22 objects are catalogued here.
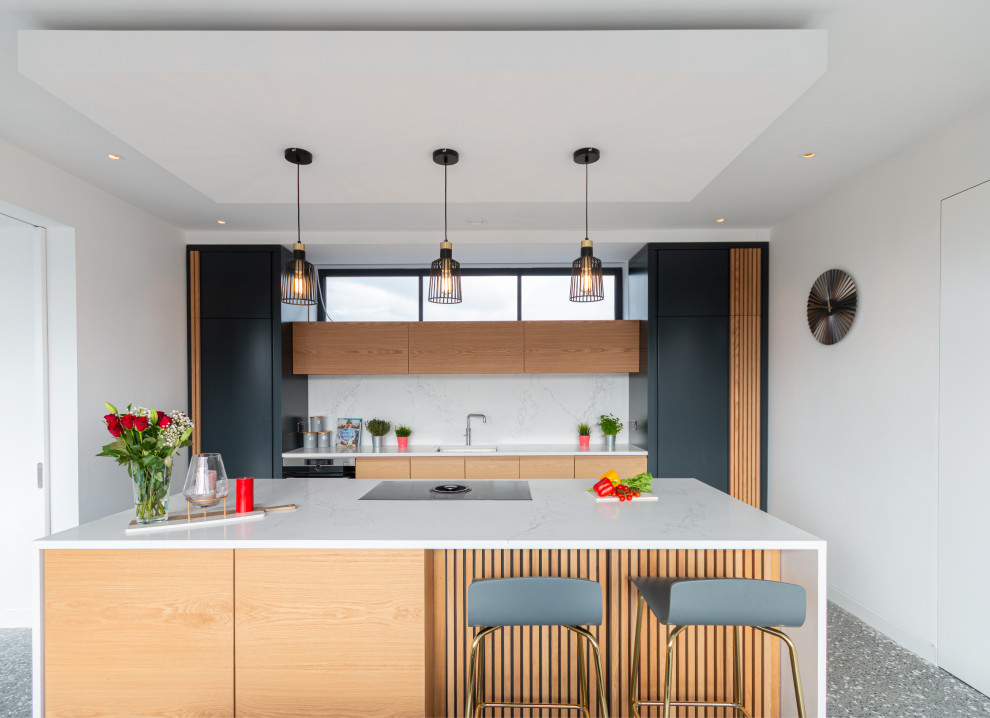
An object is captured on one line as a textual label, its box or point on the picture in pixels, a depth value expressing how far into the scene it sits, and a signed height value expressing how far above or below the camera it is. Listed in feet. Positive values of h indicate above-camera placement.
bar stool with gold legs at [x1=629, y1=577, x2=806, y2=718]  5.25 -2.42
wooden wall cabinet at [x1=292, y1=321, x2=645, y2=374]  14.40 +0.27
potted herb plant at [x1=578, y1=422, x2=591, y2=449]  14.79 -2.17
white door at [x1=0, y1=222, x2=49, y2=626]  9.99 -1.10
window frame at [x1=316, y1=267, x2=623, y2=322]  15.96 +2.53
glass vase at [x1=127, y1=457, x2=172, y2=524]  6.43 -1.58
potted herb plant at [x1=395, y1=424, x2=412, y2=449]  14.75 -2.14
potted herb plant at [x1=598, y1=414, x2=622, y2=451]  14.62 -1.98
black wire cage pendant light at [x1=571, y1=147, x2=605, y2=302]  7.66 +1.14
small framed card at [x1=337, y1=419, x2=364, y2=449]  15.11 -2.18
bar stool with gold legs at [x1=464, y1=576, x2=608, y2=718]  5.41 -2.48
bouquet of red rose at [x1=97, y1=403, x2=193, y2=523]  6.27 -1.06
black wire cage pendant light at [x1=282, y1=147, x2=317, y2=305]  7.45 +1.10
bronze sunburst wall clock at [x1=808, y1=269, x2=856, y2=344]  10.50 +1.02
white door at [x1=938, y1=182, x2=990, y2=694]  7.66 -1.28
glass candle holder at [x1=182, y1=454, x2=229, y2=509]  6.49 -1.52
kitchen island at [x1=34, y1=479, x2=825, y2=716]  5.90 -2.86
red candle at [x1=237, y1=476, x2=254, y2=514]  6.91 -1.78
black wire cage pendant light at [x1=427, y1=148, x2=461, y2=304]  7.34 +1.10
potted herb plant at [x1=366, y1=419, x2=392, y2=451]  14.74 -2.01
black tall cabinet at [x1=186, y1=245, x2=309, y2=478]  13.76 +0.04
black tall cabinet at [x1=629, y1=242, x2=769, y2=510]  13.65 -0.40
